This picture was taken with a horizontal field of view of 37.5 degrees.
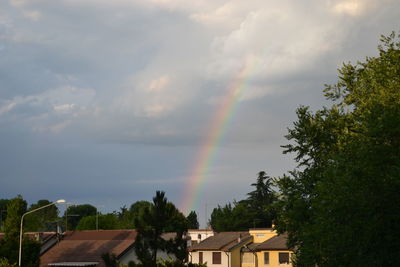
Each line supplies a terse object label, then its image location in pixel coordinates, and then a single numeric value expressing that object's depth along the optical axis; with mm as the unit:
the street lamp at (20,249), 46262
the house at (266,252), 79375
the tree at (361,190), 22578
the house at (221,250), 85312
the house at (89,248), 62606
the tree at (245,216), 131500
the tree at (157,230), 34094
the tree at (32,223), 74531
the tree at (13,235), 50750
